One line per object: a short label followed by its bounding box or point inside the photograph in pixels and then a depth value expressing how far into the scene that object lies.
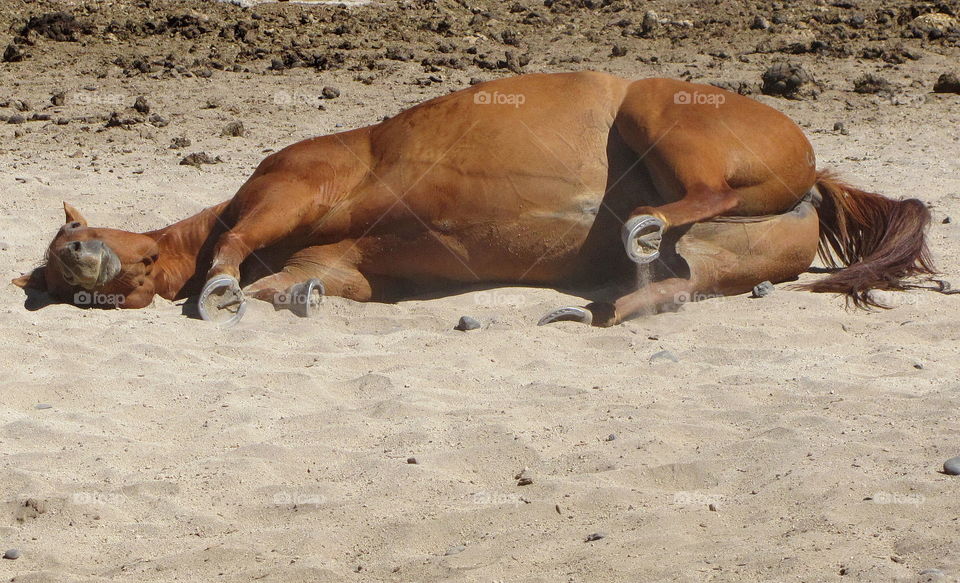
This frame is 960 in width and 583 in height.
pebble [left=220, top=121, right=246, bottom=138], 16.39
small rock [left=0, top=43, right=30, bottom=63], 19.75
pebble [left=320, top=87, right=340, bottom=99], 18.14
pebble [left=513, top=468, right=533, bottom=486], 6.98
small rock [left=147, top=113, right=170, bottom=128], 16.83
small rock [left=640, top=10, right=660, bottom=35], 21.66
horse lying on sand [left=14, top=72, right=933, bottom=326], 10.81
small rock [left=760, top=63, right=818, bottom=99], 18.17
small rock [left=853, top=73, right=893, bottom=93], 18.69
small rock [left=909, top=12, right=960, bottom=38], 21.33
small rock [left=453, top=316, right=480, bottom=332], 10.13
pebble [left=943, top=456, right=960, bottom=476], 6.78
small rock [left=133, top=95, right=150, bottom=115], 17.25
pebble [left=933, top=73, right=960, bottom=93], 18.61
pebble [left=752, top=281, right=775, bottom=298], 10.92
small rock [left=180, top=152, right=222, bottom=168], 15.09
